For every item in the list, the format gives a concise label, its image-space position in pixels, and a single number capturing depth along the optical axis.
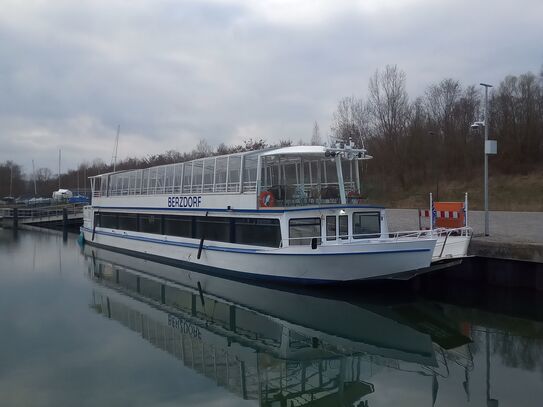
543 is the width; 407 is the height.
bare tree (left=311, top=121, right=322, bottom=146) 40.69
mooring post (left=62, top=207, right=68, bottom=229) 42.16
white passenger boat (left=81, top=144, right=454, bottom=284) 13.10
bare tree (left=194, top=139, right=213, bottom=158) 57.34
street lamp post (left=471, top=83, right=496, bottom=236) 15.98
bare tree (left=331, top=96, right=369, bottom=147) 41.81
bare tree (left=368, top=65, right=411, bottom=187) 42.94
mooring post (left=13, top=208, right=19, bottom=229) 47.12
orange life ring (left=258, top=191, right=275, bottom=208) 14.81
